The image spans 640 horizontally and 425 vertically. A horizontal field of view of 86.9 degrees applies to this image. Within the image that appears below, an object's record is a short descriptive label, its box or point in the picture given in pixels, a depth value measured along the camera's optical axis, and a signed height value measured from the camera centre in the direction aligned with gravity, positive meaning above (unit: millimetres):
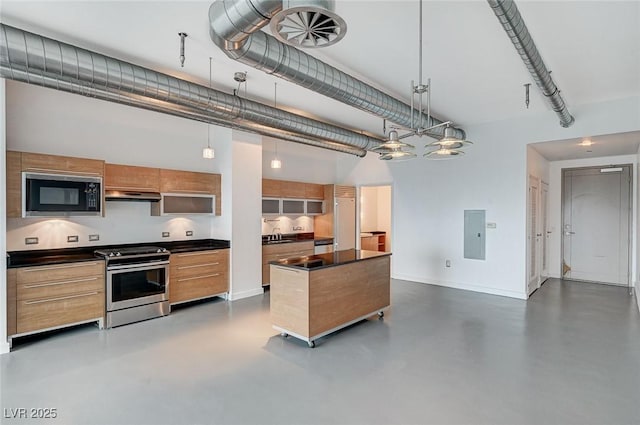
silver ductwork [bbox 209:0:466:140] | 1918 +1212
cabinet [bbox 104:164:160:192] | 4508 +446
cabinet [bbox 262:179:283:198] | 6441 +420
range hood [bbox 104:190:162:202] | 4441 +197
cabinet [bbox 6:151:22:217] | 3598 +292
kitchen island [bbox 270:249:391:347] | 3598 -957
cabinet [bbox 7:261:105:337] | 3533 -960
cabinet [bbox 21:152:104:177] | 3723 +535
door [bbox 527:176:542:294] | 5844 -509
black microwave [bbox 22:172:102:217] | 3699 +174
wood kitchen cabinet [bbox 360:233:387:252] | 9315 -933
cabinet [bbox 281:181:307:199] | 6806 +414
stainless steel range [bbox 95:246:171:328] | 4184 -967
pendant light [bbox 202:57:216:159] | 4426 +748
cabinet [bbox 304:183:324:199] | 7277 +420
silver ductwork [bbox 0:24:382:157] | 2701 +1219
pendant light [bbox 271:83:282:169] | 4305 +1565
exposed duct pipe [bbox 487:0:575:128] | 2146 +1273
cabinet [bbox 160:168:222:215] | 5035 +424
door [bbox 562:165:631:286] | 6676 -307
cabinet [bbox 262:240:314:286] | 6109 -794
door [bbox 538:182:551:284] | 6844 -473
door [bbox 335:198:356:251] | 7582 -314
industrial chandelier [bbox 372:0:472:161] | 3139 +637
